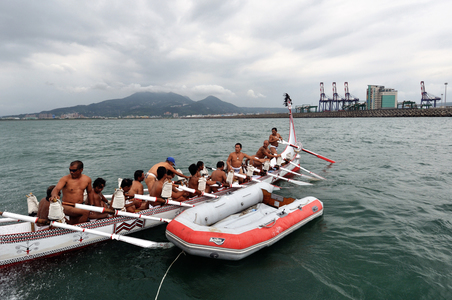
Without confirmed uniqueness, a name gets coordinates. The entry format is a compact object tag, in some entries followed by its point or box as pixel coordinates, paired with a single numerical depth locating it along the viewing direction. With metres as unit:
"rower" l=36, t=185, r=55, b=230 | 5.68
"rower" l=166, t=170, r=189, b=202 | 7.82
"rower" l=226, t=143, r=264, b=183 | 10.95
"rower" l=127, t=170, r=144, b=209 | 7.45
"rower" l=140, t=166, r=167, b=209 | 7.33
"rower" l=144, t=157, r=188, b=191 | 8.31
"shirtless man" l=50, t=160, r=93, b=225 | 5.51
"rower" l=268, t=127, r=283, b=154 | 14.13
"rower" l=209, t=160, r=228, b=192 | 9.48
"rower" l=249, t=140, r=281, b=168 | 12.54
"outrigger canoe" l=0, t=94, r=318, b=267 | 5.34
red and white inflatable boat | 5.62
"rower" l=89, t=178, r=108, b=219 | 6.27
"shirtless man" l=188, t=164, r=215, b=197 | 8.23
